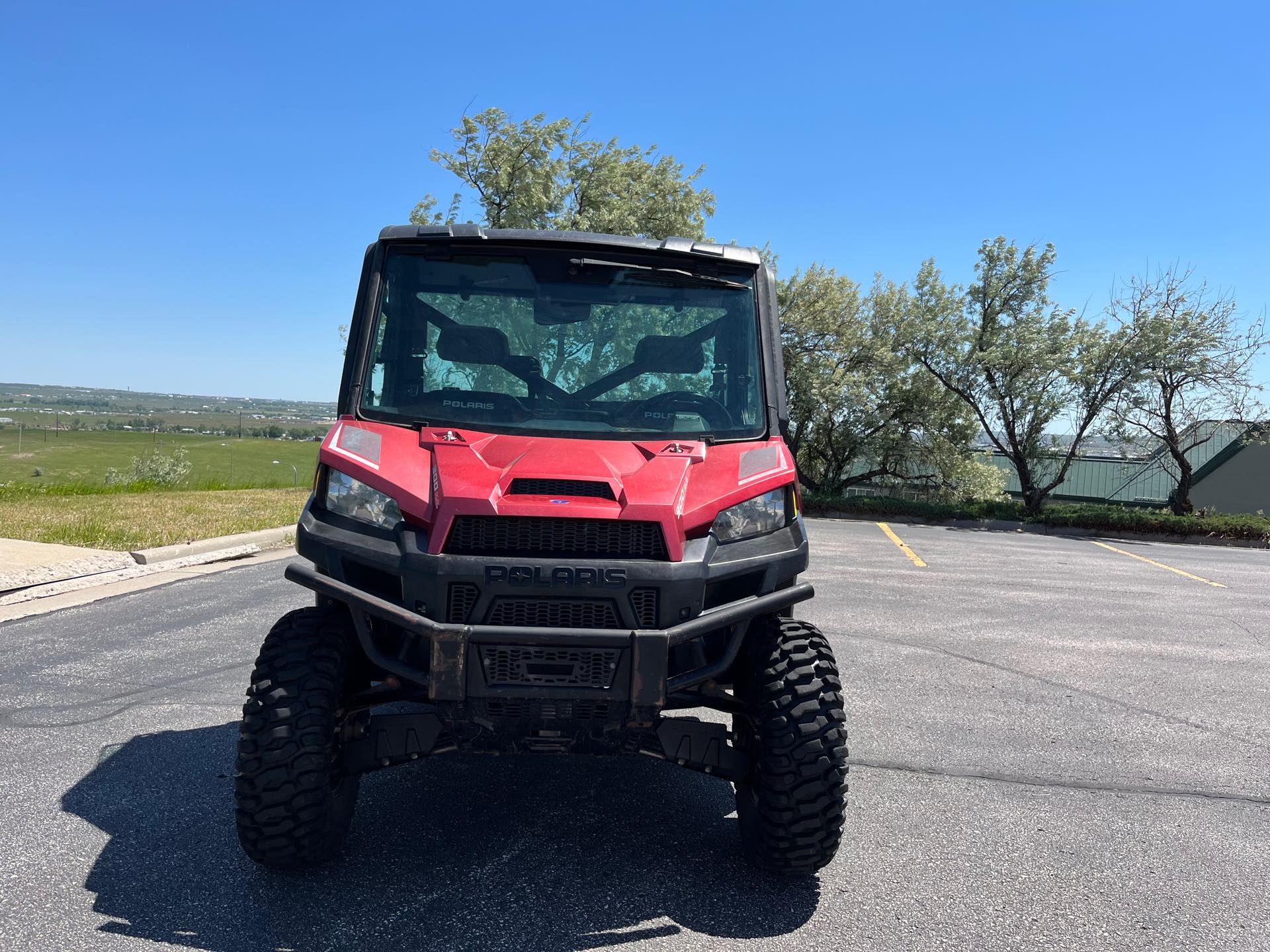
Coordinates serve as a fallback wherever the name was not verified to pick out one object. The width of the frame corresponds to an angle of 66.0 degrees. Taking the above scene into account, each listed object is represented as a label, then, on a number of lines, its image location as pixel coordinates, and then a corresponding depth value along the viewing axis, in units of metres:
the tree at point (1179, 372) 26.78
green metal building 30.27
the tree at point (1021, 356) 27.94
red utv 3.22
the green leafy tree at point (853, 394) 30.11
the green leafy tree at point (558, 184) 30.61
